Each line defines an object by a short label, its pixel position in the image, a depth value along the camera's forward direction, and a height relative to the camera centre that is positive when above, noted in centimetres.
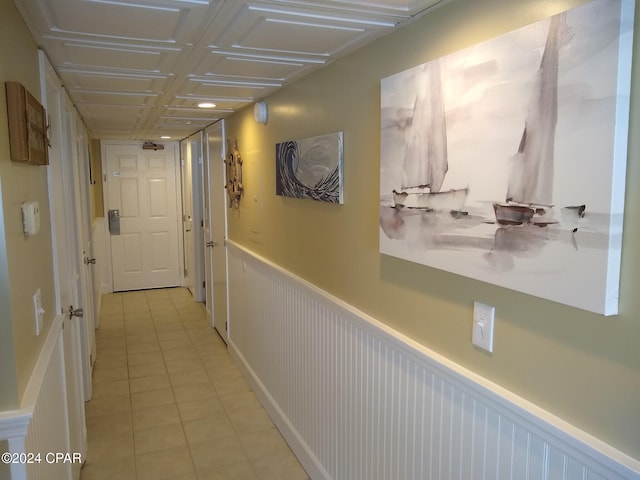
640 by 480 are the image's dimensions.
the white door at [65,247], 223 -29
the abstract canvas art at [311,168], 215 +11
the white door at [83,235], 320 -34
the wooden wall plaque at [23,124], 138 +20
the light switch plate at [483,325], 133 -37
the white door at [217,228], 447 -36
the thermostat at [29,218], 149 -8
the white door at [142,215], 646 -32
